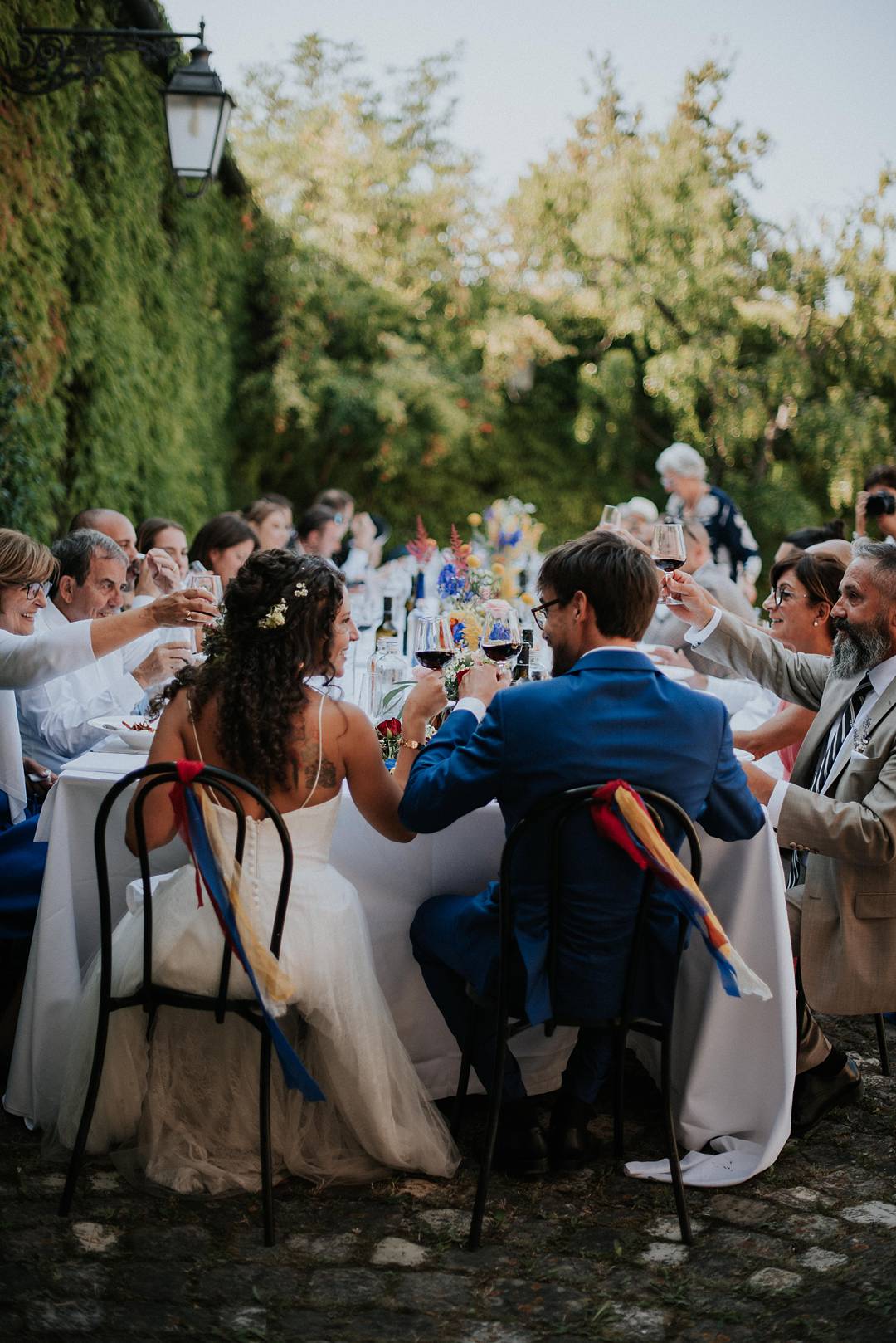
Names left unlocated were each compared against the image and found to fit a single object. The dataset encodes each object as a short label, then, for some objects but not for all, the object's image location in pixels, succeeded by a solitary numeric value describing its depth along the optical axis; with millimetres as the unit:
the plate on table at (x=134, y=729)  2879
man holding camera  6035
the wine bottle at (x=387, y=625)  4594
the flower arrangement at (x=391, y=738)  2938
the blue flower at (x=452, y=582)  4141
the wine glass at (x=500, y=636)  2787
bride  2361
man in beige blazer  2594
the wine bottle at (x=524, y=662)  3467
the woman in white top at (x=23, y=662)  2865
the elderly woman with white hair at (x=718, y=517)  7324
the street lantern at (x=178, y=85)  5031
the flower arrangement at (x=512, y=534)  5793
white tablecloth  2537
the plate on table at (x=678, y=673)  3999
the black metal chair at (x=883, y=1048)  3123
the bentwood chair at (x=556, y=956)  2156
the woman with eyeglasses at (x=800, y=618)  3439
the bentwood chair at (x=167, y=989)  2205
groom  2221
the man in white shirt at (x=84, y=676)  3490
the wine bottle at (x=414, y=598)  5344
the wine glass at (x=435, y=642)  2787
